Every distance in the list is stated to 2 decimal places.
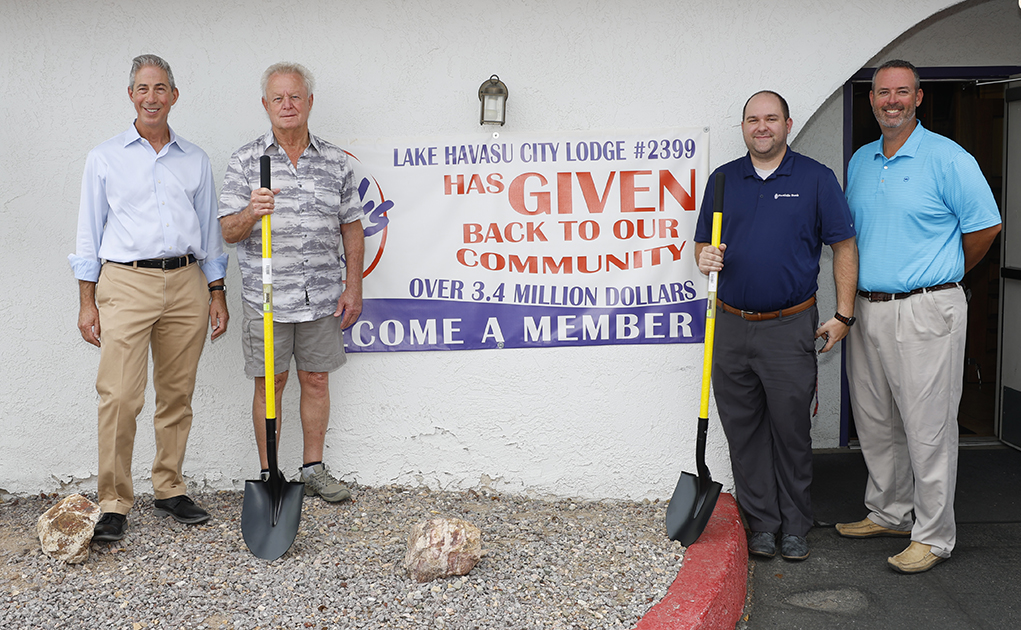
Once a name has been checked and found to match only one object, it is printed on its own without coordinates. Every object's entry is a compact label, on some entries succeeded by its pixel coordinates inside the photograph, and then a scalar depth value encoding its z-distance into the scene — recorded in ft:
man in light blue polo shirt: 11.95
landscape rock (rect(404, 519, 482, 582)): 10.80
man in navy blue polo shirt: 12.03
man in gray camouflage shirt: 12.39
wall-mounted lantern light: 13.20
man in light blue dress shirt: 11.97
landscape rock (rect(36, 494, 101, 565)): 11.22
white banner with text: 13.74
